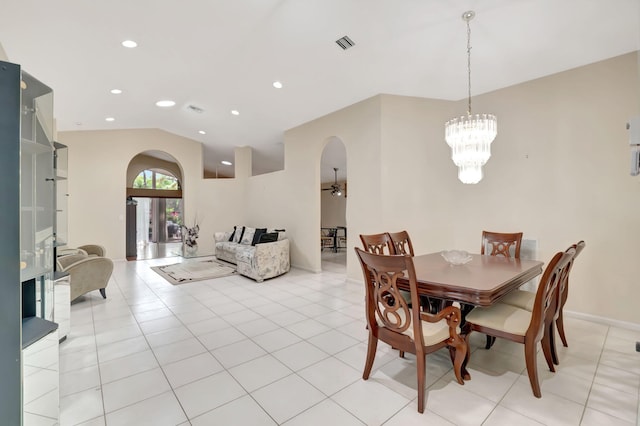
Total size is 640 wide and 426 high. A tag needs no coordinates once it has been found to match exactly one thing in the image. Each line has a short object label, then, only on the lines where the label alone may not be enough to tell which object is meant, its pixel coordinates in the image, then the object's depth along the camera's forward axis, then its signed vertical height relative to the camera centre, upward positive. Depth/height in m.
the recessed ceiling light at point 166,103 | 5.61 +2.21
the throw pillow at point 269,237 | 5.94 -0.51
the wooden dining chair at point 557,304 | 2.16 -0.75
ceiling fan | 9.40 +0.78
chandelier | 2.78 +0.72
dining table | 1.86 -0.49
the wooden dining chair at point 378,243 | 3.03 -0.34
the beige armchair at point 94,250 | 5.19 -0.67
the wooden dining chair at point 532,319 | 1.79 -0.77
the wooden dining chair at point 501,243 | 3.15 -0.36
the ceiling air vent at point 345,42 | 3.22 +1.97
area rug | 5.34 -1.21
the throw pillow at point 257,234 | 6.34 -0.49
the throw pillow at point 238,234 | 7.20 -0.54
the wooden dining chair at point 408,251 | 2.72 -0.46
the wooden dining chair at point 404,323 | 1.79 -0.75
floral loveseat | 5.16 -0.79
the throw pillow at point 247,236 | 6.77 -0.55
